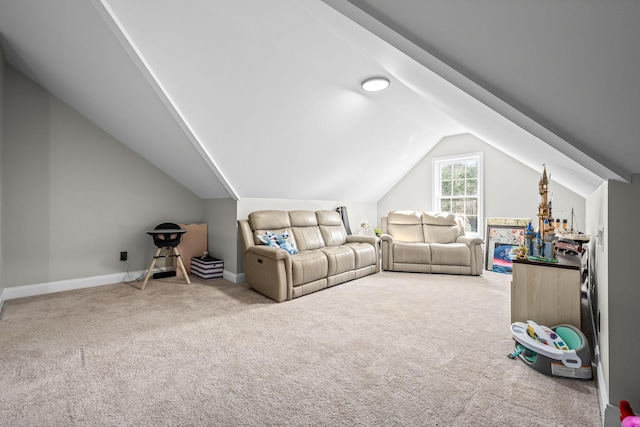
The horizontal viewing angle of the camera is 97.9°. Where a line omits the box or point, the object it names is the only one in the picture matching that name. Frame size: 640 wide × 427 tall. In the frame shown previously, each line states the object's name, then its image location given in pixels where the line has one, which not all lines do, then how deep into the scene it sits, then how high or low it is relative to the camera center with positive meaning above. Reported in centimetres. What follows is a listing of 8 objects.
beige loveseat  436 -50
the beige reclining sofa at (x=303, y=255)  319 -53
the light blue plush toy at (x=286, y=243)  373 -40
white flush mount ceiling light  302 +145
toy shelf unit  203 -59
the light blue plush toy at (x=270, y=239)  365 -34
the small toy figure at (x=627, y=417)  110 -84
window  530 +54
